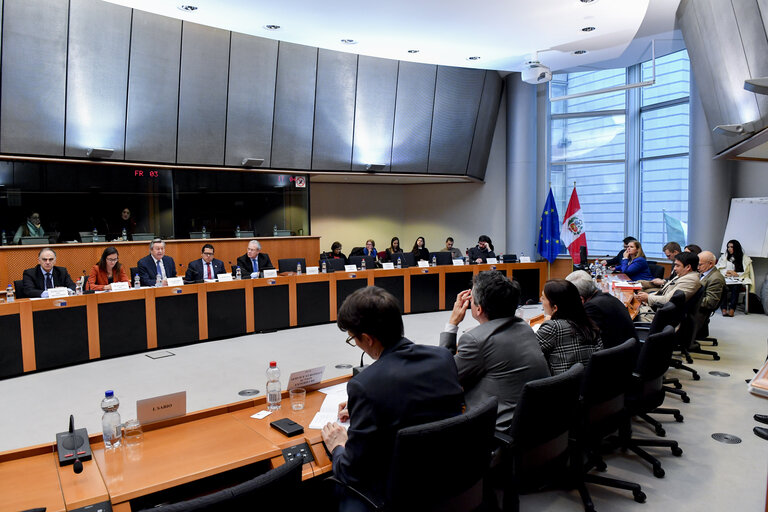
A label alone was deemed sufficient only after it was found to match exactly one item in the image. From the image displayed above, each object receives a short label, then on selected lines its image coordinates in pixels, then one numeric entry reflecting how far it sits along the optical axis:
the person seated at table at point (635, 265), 7.33
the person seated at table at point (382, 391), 1.66
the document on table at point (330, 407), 2.18
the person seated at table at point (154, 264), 6.66
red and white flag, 10.91
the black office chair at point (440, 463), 1.56
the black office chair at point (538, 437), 2.14
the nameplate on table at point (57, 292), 5.53
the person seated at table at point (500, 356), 2.32
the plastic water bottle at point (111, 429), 1.99
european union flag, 11.27
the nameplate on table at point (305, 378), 2.54
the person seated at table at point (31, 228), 7.70
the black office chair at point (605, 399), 2.66
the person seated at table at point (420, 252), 10.09
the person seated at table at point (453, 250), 10.48
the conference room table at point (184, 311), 5.34
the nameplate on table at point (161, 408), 2.14
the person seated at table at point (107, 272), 6.32
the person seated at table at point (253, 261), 7.63
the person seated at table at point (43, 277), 5.61
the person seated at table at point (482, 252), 9.41
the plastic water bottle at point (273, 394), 2.38
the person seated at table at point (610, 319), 3.46
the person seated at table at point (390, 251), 10.30
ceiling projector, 7.45
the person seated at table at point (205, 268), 6.89
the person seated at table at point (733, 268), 8.39
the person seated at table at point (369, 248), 9.80
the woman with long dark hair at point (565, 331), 2.88
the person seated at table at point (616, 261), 9.15
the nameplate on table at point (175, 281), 6.48
